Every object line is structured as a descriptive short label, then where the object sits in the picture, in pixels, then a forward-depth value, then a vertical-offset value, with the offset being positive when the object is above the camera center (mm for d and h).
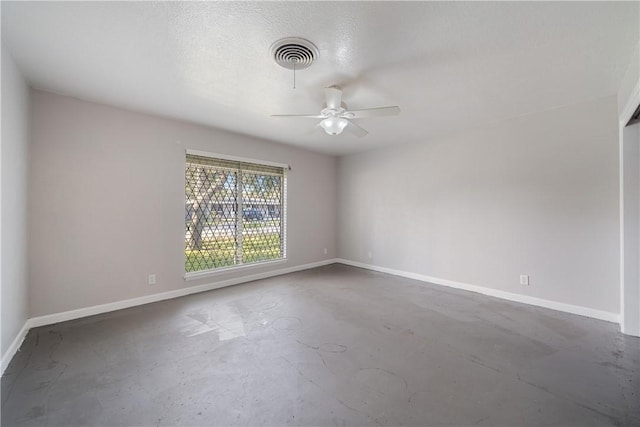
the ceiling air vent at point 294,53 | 1933 +1216
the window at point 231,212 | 3891 +28
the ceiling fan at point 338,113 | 2416 +938
